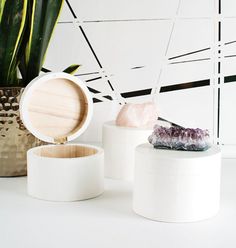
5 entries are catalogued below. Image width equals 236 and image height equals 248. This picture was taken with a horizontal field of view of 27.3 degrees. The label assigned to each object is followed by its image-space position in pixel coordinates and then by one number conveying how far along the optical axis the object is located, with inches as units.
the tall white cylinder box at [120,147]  28.5
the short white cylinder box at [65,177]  24.6
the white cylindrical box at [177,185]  21.2
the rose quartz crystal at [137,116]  29.5
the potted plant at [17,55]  28.7
